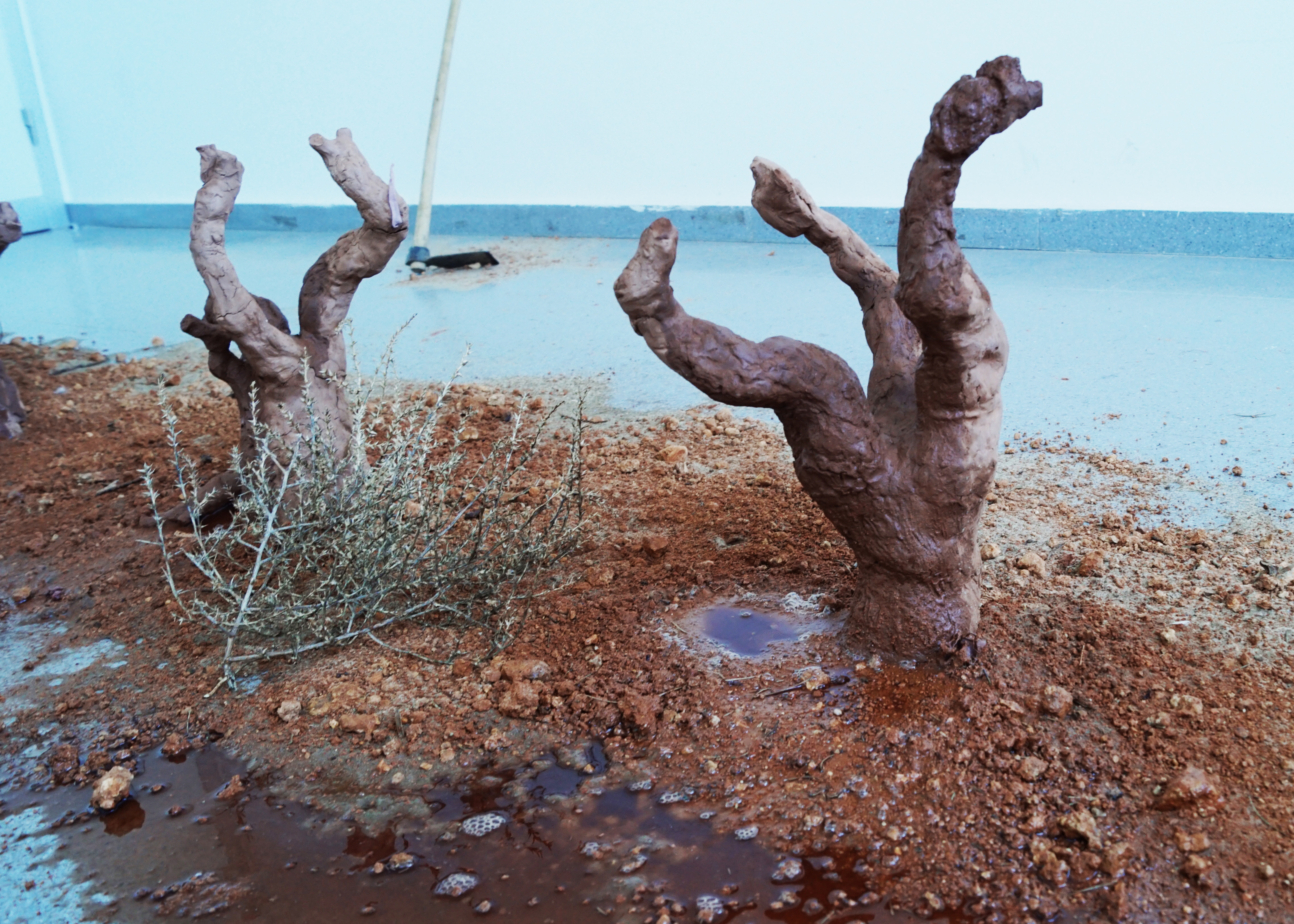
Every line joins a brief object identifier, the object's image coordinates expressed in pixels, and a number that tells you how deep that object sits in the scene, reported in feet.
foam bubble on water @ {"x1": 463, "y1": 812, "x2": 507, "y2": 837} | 5.15
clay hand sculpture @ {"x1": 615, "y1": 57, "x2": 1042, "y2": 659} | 4.84
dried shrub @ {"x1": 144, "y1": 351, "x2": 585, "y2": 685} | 6.40
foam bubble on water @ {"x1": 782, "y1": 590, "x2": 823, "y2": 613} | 6.91
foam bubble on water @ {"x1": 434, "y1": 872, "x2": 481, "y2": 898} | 4.77
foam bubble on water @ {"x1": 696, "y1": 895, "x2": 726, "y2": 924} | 4.53
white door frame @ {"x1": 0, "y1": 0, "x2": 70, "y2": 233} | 28.07
